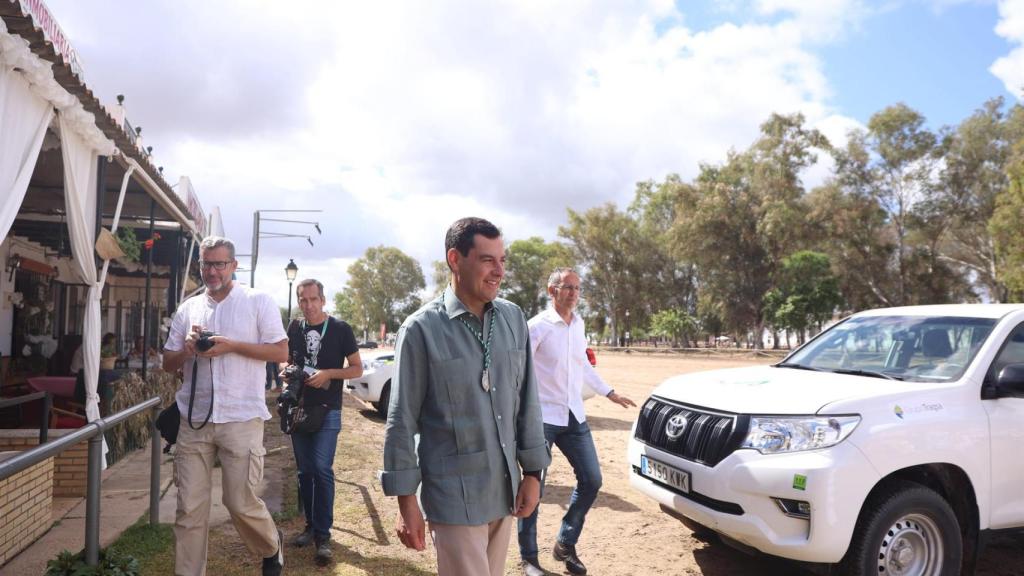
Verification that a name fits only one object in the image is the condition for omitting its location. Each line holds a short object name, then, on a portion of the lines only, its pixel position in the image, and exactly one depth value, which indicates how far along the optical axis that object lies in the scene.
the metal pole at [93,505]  3.37
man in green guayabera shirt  2.33
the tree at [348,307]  86.62
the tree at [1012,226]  26.08
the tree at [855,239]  41.91
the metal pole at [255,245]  25.52
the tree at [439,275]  74.88
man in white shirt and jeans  4.48
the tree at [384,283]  85.50
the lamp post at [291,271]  23.00
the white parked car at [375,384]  11.63
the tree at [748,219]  43.66
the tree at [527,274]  75.38
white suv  3.55
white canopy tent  4.36
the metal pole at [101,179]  6.21
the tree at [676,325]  51.88
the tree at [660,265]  60.75
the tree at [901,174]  40.22
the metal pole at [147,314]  8.37
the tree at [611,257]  60.34
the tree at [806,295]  42.44
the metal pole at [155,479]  4.83
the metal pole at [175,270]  11.55
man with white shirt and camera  3.53
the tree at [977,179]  38.59
